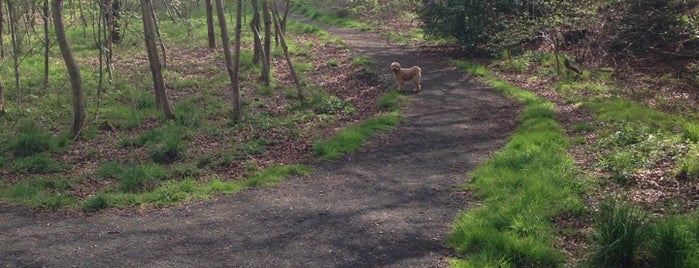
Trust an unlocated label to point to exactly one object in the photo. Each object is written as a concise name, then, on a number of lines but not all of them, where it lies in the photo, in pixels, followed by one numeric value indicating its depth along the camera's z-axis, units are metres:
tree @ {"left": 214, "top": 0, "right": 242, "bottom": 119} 11.91
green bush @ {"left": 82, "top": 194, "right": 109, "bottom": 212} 7.70
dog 13.97
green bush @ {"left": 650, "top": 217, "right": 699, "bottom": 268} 4.98
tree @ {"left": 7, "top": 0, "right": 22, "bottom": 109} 13.42
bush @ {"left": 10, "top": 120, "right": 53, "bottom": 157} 10.45
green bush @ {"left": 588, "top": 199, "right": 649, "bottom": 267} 5.09
